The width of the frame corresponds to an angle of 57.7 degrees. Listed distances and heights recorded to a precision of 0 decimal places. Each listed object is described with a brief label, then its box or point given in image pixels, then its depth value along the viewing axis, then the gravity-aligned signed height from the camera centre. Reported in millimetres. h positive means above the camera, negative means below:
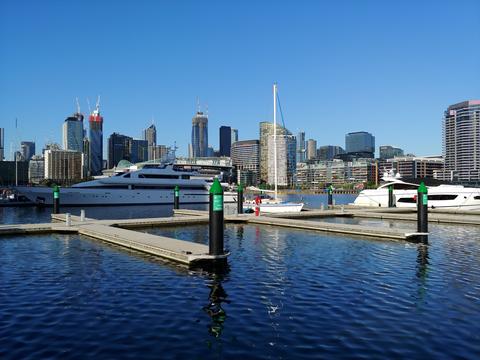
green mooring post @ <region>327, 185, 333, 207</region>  54053 -1816
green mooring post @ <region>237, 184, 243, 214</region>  40844 -1501
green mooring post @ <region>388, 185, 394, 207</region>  52166 -1581
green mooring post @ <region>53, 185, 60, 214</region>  41194 -1386
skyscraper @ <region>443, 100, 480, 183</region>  196500 +2913
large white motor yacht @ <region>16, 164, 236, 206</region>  73312 -871
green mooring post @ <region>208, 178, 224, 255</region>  16297 -1356
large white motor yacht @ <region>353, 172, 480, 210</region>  49031 -1439
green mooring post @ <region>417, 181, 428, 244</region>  24391 -1490
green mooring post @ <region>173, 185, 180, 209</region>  46719 -1409
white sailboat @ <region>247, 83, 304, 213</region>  45562 -2286
